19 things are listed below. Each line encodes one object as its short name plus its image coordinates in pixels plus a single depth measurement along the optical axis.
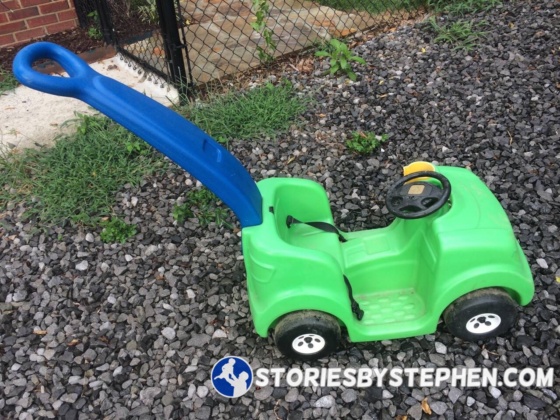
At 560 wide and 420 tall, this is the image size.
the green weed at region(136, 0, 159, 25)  3.81
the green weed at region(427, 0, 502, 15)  3.51
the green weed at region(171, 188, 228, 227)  2.25
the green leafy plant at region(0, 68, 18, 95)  3.26
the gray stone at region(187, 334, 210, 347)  1.82
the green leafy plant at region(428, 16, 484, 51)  3.19
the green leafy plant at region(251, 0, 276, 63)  3.07
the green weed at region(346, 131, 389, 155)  2.50
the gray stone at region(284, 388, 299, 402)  1.65
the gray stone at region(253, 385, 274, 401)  1.66
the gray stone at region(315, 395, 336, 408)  1.62
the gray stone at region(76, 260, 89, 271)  2.11
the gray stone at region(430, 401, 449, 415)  1.58
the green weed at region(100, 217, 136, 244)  2.20
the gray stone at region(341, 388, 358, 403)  1.63
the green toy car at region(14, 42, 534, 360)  1.41
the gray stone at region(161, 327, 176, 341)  1.84
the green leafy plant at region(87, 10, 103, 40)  3.76
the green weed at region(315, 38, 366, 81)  3.03
